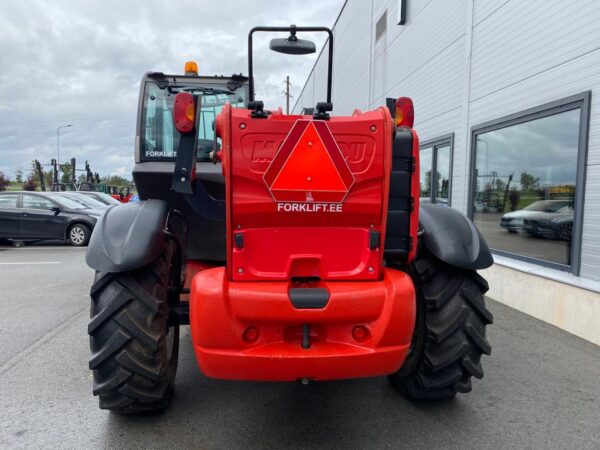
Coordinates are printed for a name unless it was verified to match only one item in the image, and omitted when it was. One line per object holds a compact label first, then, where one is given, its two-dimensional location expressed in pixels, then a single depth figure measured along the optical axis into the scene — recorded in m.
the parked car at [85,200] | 12.65
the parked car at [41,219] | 11.71
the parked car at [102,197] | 14.54
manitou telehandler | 2.19
